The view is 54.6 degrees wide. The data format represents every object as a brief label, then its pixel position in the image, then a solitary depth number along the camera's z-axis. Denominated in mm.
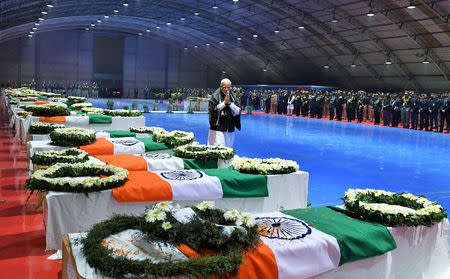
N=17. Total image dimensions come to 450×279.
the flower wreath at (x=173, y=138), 7367
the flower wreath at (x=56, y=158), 5486
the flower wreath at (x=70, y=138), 7102
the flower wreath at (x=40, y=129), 8570
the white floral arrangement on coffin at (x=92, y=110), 12689
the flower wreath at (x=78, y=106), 14570
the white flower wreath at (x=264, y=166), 5301
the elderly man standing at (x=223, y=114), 7898
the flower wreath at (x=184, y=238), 2430
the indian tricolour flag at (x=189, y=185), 4509
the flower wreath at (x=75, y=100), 18344
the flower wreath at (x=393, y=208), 3578
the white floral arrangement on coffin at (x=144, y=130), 9219
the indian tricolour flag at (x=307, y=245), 2838
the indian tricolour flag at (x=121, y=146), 6962
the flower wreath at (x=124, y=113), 11844
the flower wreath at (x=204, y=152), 6191
